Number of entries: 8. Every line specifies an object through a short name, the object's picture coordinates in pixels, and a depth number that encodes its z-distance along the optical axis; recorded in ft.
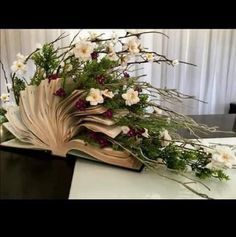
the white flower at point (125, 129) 2.76
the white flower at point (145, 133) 2.77
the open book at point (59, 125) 2.81
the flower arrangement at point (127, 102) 2.68
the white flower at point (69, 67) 3.06
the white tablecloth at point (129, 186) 2.38
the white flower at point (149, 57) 3.21
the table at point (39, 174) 2.42
